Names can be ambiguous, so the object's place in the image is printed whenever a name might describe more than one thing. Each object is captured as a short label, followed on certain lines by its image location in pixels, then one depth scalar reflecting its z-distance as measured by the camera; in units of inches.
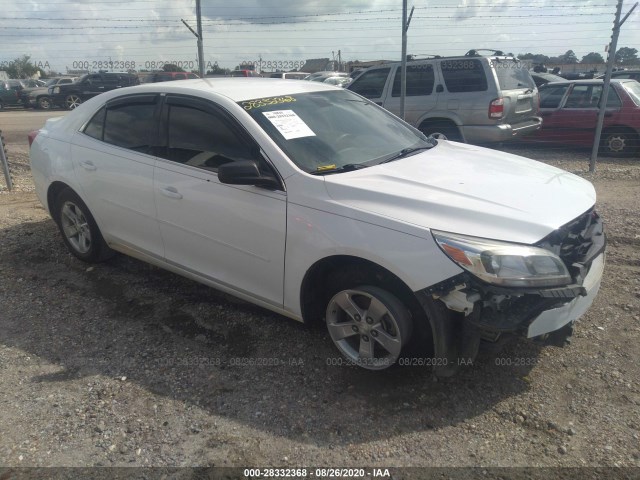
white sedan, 100.7
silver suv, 325.7
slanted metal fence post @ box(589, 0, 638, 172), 279.1
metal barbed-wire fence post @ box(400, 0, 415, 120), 269.9
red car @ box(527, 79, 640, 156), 356.5
